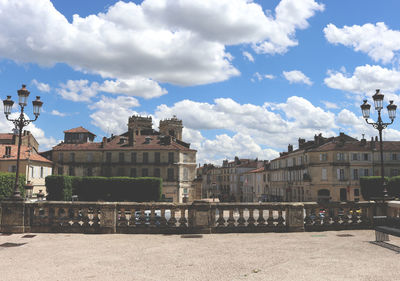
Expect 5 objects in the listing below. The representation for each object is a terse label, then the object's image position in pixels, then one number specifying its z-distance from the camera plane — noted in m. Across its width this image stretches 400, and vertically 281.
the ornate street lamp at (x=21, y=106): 14.50
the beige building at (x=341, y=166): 59.91
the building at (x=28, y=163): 52.47
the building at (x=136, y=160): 63.22
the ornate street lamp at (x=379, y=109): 15.39
